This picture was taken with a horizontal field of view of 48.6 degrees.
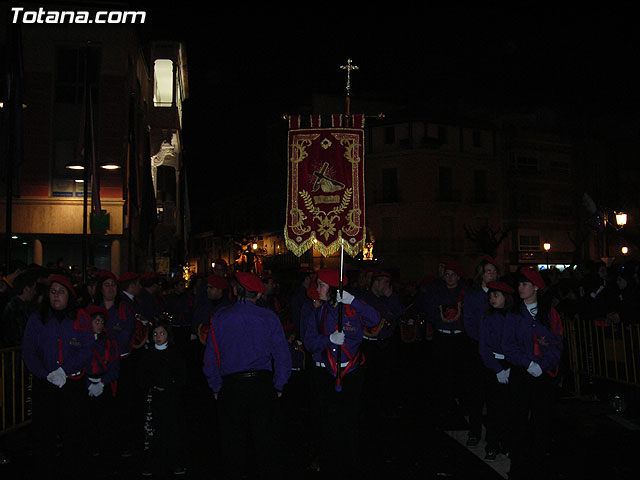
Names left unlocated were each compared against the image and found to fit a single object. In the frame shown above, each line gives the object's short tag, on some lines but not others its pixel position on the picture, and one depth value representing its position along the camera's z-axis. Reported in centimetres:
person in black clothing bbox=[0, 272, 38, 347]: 806
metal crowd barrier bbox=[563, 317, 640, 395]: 978
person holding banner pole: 634
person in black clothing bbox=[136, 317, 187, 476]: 681
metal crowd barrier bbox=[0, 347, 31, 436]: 779
